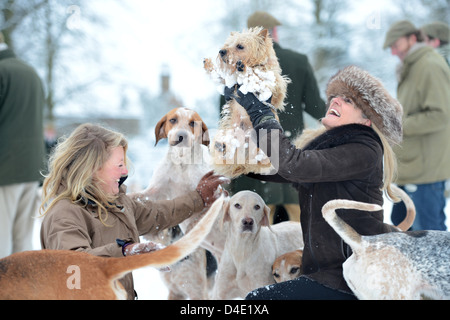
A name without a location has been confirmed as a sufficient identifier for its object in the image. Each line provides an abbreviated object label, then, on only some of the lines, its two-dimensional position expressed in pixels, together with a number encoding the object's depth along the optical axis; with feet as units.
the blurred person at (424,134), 20.27
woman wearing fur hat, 18.90
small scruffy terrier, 19.13
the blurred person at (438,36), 21.21
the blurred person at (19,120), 22.86
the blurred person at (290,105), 19.77
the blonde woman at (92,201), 18.71
